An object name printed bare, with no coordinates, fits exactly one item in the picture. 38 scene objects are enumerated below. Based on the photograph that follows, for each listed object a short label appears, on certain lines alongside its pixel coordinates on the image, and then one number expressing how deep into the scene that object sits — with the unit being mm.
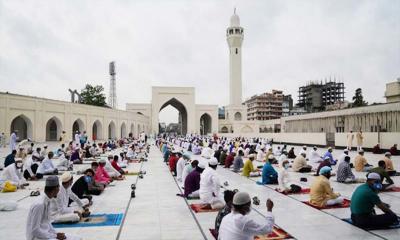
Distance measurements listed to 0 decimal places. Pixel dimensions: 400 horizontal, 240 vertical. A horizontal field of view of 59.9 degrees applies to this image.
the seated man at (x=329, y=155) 11477
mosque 20444
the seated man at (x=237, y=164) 10852
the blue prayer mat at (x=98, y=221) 4789
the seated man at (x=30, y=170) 9134
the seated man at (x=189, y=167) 7125
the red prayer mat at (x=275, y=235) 4145
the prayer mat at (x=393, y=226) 4477
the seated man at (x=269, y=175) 8195
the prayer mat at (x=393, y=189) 7066
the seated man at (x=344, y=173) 8156
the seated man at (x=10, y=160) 8445
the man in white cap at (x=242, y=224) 2812
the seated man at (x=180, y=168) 9039
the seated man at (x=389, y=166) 8977
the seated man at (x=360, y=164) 10094
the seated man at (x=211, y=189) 5746
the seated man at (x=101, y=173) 7793
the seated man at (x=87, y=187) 6098
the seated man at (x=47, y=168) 9297
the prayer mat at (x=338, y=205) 5691
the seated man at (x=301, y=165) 10438
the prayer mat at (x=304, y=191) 7157
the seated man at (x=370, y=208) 4426
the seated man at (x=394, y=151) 15255
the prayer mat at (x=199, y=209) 5622
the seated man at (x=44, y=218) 3375
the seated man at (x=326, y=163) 8476
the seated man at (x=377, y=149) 16734
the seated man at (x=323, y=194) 5672
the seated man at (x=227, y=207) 3759
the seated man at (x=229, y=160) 11789
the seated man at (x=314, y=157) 12480
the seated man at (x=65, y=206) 4609
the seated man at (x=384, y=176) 7066
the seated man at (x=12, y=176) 7676
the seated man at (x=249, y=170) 9625
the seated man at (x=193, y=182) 6680
